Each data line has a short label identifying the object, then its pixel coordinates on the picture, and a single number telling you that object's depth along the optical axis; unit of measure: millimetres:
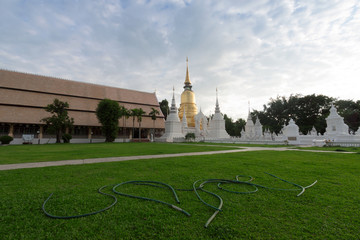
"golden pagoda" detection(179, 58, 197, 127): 43916
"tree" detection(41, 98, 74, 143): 25516
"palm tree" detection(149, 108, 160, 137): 33988
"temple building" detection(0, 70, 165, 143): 27016
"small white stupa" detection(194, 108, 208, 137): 35503
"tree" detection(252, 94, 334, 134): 37562
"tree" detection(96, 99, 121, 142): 29258
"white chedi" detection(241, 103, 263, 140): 31664
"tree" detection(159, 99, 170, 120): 58656
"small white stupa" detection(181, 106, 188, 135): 36519
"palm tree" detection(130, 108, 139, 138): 31647
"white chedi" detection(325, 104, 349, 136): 18489
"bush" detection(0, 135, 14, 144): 23256
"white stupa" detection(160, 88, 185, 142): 33125
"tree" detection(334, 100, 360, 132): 34500
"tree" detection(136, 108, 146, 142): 32216
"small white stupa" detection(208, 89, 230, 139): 31992
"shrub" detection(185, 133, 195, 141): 29377
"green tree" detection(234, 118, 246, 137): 49244
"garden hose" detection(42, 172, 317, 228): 2448
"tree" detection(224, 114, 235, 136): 51300
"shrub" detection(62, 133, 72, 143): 27242
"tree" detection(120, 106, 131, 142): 30547
